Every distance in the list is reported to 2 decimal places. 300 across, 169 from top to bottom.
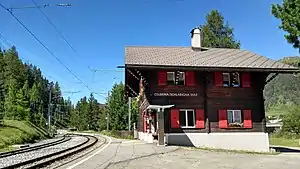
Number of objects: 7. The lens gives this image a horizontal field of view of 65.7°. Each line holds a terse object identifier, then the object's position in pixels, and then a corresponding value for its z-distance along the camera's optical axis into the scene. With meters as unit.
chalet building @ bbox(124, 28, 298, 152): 15.75
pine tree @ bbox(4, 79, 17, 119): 41.79
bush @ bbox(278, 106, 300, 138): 35.38
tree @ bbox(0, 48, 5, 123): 66.68
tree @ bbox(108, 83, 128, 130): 47.55
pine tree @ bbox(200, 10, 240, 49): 32.31
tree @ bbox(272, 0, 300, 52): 15.60
